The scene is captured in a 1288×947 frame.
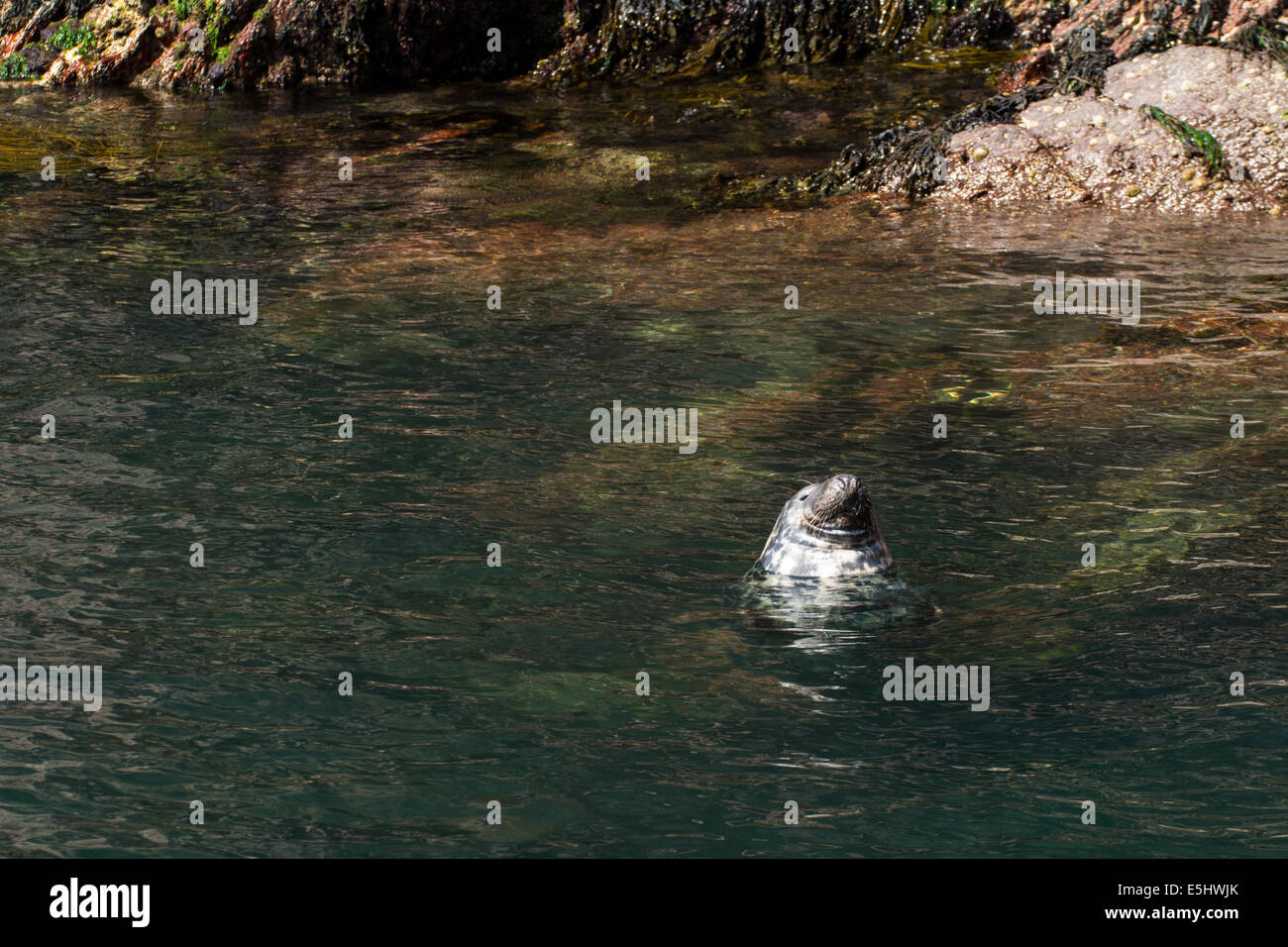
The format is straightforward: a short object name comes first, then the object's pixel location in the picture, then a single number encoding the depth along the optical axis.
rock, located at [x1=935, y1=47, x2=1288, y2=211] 13.17
